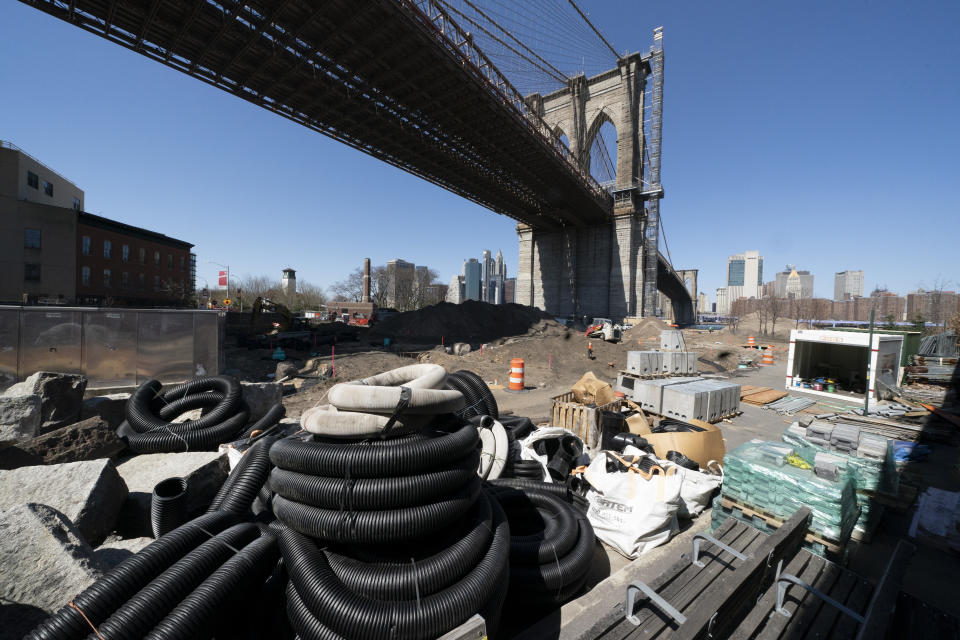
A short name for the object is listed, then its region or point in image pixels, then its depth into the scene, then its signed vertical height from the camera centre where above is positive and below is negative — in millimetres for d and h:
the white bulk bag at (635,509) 3781 -2069
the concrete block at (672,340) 13697 -780
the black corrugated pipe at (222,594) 2020 -1837
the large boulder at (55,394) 5234 -1547
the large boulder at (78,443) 4215 -1860
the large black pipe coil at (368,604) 2100 -1828
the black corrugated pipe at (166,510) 3330 -2023
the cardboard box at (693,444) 5562 -1954
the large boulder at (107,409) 5793 -1894
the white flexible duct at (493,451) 4660 -1871
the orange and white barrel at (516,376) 12242 -2177
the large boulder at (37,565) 2137 -1771
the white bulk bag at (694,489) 4445 -2157
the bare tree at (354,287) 70688 +3619
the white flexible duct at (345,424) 2740 -915
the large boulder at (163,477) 3777 -2215
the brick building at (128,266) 37406 +3554
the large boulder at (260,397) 6734 -1854
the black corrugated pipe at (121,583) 1866 -1722
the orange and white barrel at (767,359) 20688 -2012
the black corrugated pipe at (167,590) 1937 -1757
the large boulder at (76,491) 3201 -1845
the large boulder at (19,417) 4766 -1720
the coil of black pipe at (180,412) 5161 -1880
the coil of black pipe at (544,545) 2986 -2172
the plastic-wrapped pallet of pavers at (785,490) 3518 -1738
